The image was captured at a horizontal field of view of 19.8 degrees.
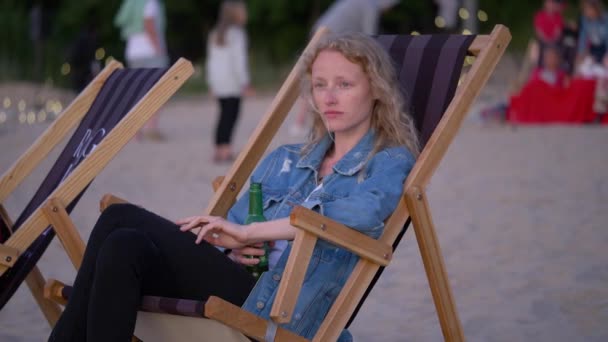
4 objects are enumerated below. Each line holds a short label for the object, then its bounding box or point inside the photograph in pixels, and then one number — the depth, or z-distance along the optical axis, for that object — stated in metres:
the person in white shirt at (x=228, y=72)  14.17
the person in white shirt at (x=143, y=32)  15.43
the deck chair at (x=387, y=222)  4.29
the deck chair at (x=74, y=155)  5.24
